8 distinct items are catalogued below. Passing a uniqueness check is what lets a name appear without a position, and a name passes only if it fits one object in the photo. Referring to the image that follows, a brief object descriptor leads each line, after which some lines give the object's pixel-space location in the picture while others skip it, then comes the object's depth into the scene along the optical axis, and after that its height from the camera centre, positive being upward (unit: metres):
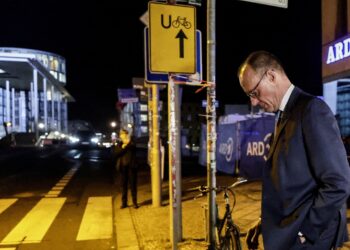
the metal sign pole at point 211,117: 5.41 -0.13
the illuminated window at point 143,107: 126.25 +0.19
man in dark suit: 1.96 -0.35
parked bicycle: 4.63 -1.39
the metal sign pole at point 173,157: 5.56 -0.65
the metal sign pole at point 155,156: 9.65 -1.07
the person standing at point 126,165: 10.19 -1.34
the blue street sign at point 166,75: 5.94 +0.50
